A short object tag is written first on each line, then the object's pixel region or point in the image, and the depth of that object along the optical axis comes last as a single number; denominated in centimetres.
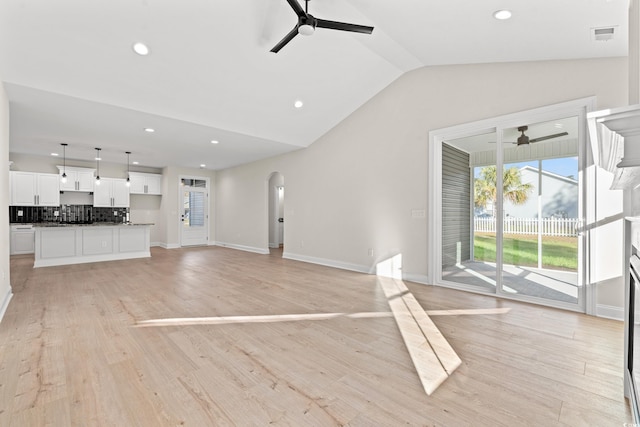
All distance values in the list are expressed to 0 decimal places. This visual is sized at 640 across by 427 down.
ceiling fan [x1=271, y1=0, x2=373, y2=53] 286
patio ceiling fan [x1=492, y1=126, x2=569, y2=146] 368
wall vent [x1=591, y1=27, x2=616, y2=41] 270
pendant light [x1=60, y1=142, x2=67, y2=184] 662
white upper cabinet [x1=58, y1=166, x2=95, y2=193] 802
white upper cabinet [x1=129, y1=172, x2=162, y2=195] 920
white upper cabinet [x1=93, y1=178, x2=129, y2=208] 855
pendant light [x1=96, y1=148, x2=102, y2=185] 711
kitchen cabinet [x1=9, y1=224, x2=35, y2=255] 760
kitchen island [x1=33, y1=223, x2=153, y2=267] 622
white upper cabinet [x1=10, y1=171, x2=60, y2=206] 740
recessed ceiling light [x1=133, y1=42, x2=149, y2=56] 343
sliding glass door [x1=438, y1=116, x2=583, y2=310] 348
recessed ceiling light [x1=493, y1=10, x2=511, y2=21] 274
